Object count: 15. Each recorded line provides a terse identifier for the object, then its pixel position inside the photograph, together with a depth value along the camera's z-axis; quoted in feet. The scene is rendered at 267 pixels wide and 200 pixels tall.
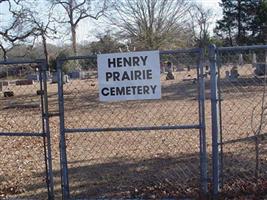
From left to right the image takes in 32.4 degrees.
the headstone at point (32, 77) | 136.82
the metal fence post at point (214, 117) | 17.79
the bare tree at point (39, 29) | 107.79
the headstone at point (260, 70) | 65.94
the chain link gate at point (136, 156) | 18.79
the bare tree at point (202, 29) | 217.77
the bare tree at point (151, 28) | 150.61
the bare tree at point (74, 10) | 169.66
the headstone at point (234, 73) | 70.76
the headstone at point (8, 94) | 103.62
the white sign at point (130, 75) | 17.99
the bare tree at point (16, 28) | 101.96
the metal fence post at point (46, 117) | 18.57
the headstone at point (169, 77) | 97.43
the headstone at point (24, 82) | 112.11
